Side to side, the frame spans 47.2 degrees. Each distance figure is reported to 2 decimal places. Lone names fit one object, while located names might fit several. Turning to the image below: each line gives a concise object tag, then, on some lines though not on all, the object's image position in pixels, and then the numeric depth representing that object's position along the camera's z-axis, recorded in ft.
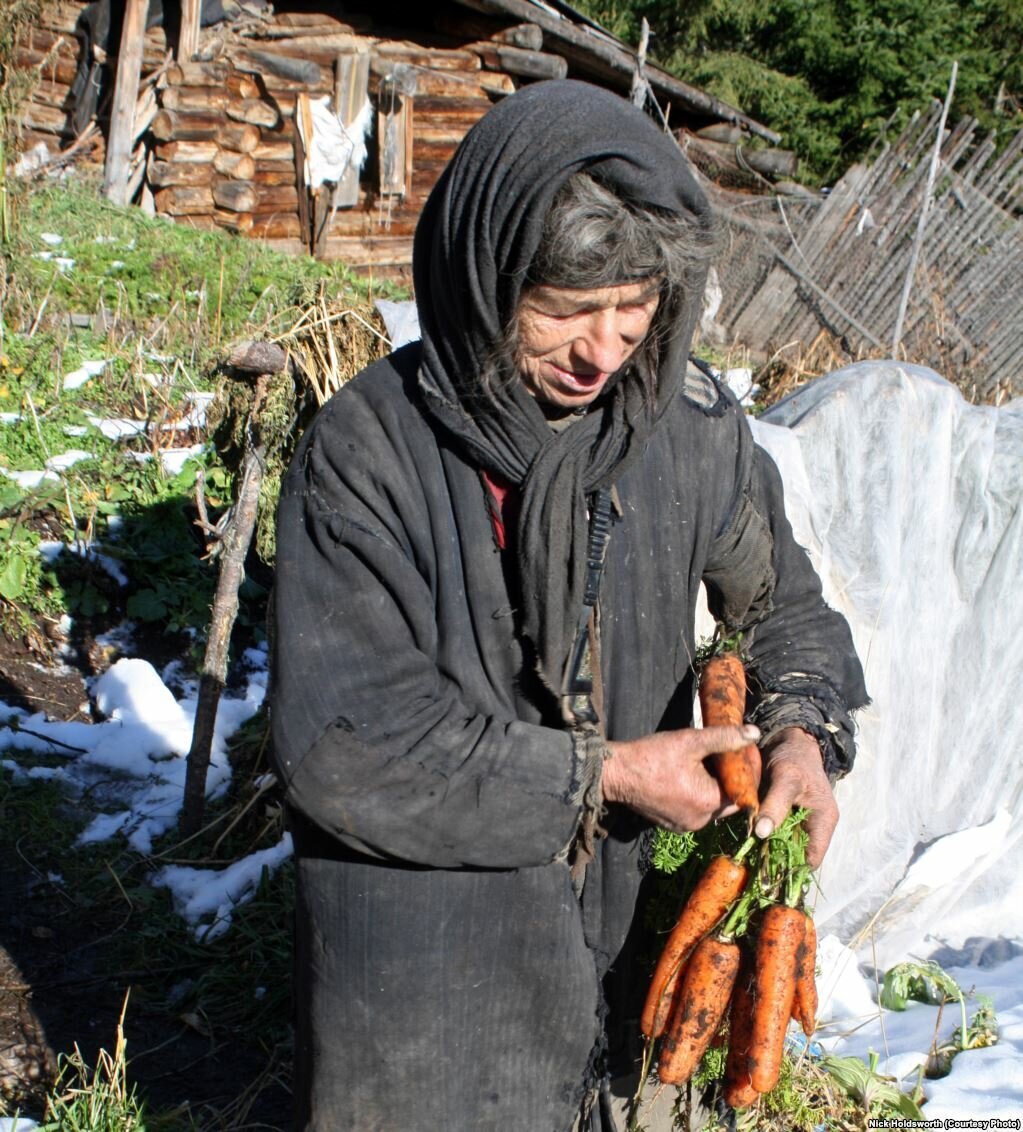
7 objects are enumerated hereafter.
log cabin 32.71
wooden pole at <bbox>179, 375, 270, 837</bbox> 11.99
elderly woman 4.72
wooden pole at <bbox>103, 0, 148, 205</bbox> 31.27
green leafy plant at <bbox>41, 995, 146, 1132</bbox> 8.17
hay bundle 11.94
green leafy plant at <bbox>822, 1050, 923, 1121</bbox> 9.05
